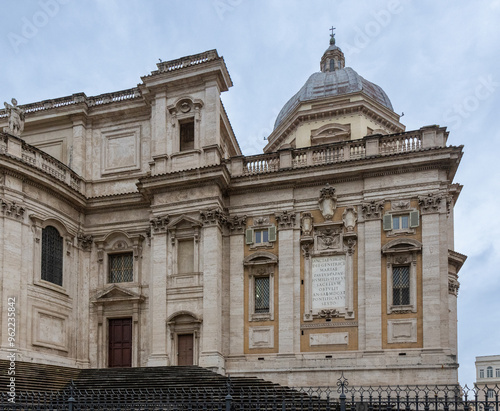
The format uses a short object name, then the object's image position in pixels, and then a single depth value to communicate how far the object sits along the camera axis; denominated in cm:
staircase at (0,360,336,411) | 1967
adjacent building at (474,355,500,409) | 7494
